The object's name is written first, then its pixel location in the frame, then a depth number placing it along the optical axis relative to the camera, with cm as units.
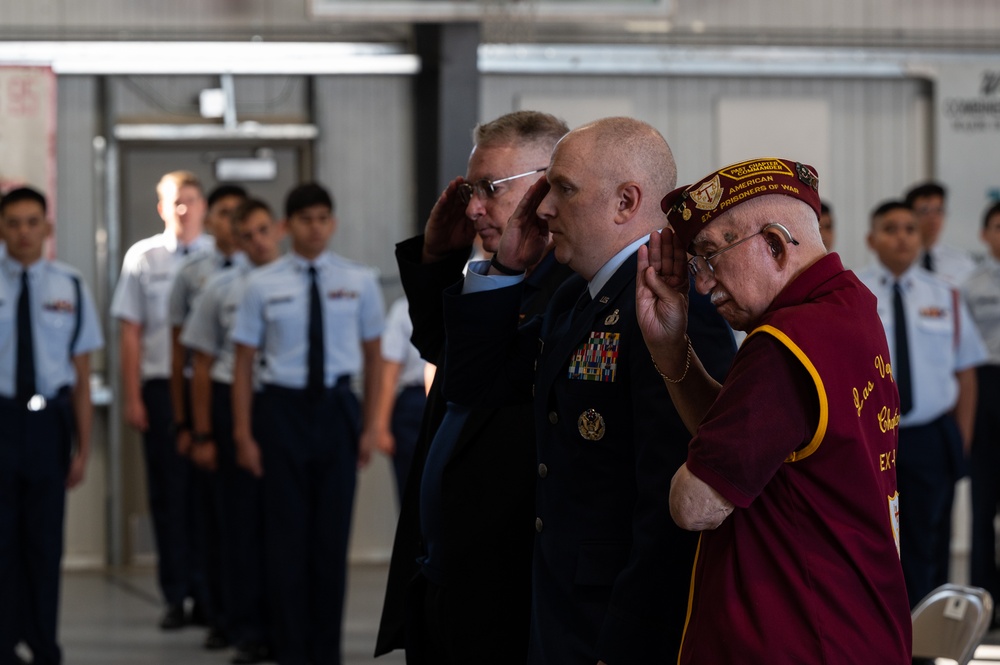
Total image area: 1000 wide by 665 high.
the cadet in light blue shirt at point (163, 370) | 1225
